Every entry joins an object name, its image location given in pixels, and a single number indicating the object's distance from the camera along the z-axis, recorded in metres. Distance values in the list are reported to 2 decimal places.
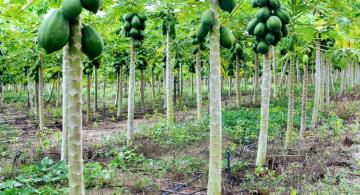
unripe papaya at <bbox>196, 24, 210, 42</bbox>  3.93
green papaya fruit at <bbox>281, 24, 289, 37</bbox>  5.92
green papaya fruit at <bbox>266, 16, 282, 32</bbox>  5.61
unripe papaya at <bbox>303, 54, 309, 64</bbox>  9.49
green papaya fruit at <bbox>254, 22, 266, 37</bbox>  5.82
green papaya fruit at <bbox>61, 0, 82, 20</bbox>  2.15
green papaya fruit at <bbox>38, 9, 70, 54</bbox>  2.17
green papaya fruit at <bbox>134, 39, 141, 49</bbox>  8.44
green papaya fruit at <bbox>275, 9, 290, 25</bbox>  5.75
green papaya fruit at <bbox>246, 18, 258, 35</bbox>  6.05
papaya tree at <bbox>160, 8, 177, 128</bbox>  9.31
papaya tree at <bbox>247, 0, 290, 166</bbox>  5.70
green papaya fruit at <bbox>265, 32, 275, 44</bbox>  5.79
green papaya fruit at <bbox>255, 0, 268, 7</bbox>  5.67
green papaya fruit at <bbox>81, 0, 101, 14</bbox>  2.30
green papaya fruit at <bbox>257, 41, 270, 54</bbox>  5.97
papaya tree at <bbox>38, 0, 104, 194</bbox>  2.17
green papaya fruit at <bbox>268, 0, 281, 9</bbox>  5.68
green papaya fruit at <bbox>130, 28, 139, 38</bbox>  8.24
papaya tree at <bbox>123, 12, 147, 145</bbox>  8.22
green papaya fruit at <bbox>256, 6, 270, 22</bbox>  5.69
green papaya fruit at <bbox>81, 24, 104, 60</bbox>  2.35
